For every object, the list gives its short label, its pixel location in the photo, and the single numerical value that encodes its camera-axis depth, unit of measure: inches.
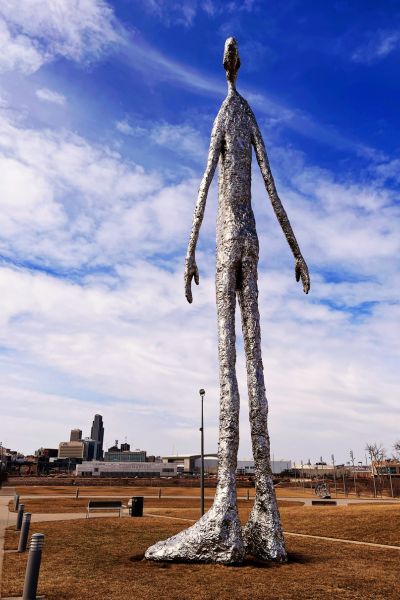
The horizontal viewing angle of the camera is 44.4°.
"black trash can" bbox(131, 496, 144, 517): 785.6
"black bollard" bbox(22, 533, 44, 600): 239.1
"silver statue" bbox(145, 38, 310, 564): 336.8
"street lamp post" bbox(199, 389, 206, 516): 691.4
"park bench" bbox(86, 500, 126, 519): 784.6
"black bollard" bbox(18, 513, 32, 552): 411.6
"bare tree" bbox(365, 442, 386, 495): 2721.0
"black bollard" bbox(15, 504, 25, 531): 561.9
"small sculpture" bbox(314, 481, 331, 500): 1547.7
